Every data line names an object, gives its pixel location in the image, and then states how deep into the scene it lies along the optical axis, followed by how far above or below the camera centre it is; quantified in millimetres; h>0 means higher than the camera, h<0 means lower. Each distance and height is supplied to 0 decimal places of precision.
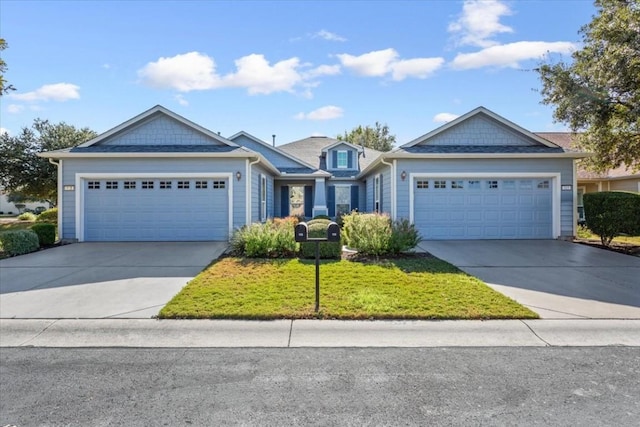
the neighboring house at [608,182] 19562 +1861
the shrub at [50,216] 22955 +128
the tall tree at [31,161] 21156 +3311
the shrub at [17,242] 10617 -691
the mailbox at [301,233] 5492 -244
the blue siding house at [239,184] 12945 +1176
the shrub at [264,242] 9492 -661
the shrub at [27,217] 29562 +95
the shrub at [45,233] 11906 -483
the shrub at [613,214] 11359 +22
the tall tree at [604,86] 11188 +4267
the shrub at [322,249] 9328 -820
